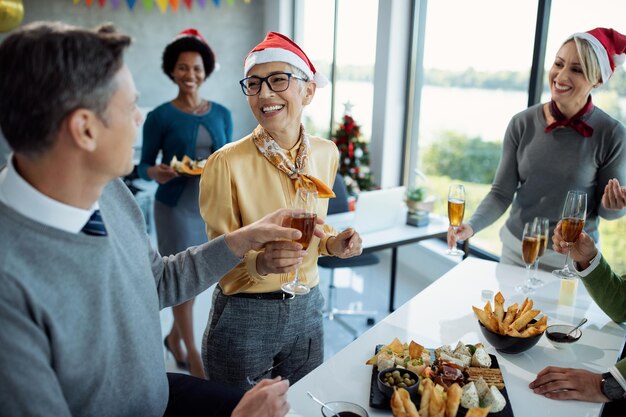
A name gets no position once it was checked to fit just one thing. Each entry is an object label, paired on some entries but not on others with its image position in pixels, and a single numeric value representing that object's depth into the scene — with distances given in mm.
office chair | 3311
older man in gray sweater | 946
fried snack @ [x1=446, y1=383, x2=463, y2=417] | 1171
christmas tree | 4559
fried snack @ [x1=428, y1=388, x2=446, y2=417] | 1177
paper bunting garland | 6105
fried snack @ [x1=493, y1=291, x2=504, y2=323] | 1609
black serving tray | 1243
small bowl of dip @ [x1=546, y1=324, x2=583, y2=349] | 1618
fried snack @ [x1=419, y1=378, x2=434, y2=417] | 1187
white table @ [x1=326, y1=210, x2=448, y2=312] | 3094
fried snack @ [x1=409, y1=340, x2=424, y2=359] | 1439
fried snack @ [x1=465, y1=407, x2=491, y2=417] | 1134
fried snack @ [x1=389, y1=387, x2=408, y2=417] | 1160
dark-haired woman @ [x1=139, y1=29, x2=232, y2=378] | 2998
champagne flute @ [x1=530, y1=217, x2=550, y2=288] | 1907
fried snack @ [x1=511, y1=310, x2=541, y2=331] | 1552
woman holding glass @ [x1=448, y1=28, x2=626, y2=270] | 2242
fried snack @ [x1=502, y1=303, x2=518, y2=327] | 1583
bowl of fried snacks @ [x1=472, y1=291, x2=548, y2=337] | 1522
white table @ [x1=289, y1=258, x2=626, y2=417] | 1330
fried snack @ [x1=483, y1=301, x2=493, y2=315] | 1604
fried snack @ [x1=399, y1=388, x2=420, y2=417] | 1150
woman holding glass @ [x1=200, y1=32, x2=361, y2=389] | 1652
